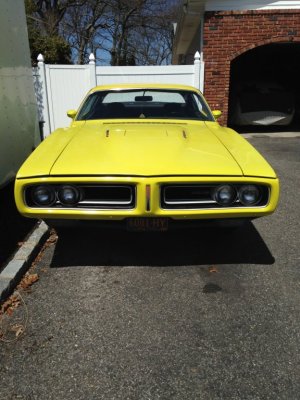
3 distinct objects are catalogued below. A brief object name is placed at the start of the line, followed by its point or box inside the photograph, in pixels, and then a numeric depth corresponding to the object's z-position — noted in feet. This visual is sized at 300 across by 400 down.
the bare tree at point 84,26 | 88.58
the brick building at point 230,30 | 31.76
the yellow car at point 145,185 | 9.73
